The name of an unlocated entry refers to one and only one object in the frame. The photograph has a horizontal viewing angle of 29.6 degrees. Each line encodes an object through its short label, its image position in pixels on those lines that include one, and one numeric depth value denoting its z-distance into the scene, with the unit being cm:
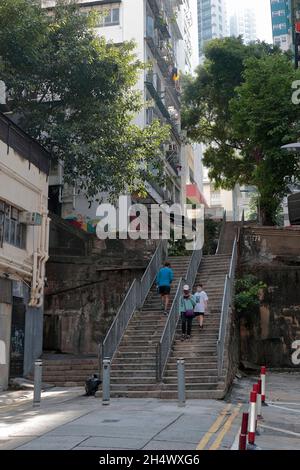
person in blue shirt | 1736
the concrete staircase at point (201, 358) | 1327
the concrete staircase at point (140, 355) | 1377
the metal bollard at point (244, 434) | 716
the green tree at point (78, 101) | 2222
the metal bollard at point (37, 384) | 1241
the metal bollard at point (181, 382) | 1173
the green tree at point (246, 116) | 2239
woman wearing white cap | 1551
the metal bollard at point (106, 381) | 1238
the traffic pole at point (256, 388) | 861
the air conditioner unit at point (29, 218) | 1814
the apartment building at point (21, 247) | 1665
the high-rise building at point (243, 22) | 19200
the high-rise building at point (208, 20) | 15688
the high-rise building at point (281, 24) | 4581
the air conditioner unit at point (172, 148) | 3797
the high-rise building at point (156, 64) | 3244
